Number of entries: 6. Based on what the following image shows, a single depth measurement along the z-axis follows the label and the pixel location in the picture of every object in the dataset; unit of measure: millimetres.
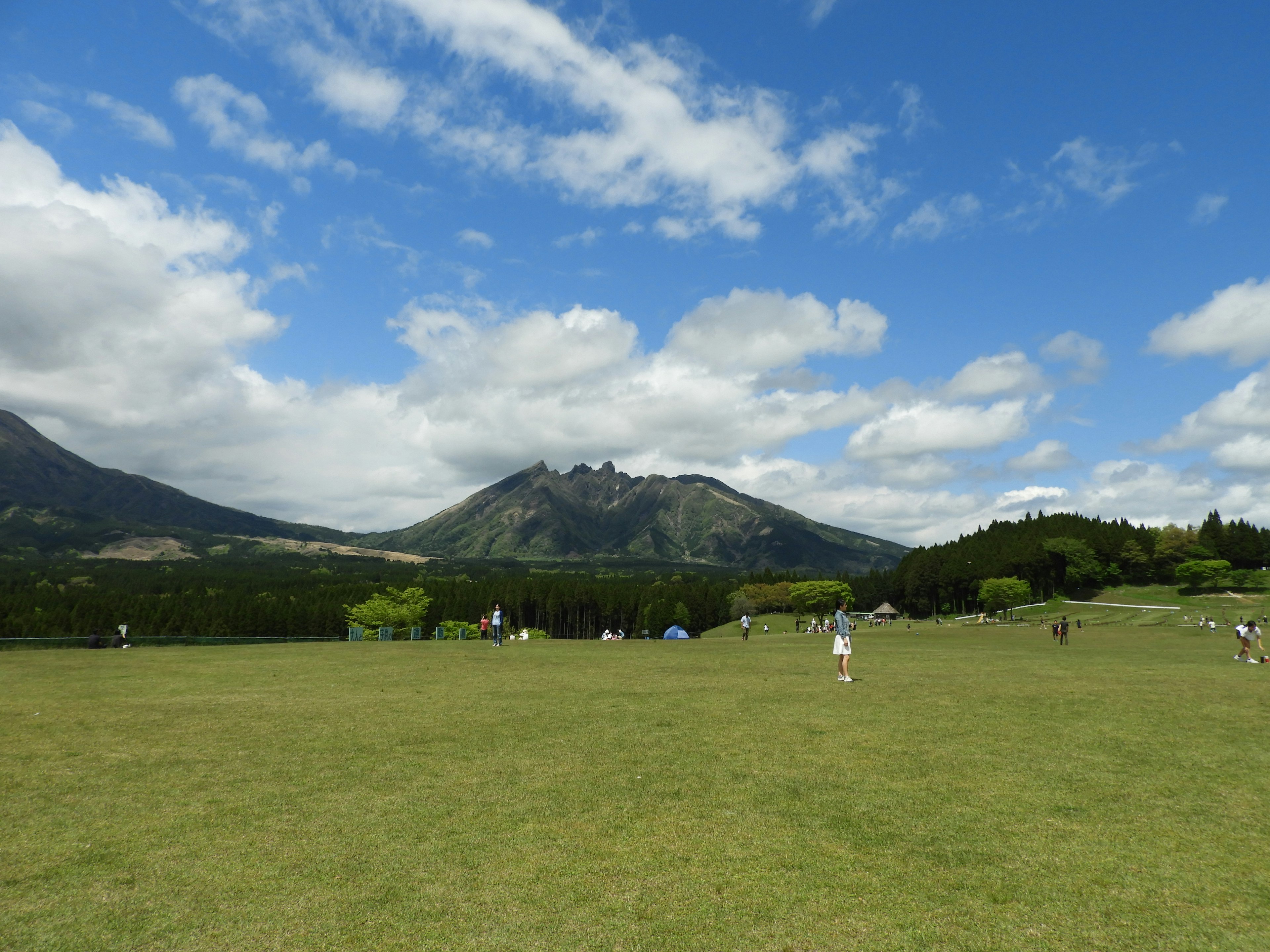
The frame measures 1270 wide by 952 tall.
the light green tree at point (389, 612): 124438
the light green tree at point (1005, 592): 122938
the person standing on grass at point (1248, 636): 30250
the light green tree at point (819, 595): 149375
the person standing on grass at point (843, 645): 23347
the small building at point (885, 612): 117625
